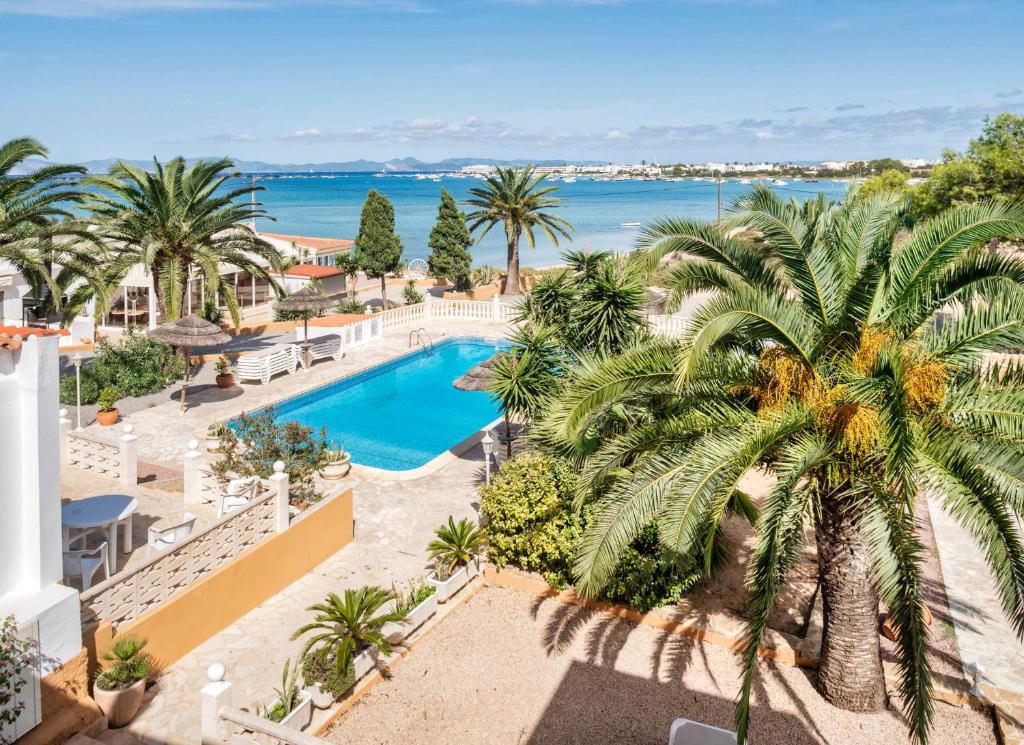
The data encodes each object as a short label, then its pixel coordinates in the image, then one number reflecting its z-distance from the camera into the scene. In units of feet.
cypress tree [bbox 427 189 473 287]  124.47
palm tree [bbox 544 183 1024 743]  20.71
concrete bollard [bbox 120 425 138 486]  42.19
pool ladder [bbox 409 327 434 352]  91.81
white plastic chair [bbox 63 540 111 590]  30.32
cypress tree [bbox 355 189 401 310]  117.80
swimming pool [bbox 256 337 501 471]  61.82
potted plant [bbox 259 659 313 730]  24.79
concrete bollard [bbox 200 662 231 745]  22.54
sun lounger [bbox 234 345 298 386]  70.03
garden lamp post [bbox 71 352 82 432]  52.90
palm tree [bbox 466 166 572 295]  121.90
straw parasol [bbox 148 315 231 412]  61.26
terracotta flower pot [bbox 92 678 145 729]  24.56
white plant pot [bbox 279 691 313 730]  24.64
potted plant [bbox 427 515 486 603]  35.40
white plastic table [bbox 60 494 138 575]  31.81
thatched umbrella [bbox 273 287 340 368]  75.50
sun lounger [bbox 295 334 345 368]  77.30
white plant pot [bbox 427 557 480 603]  33.99
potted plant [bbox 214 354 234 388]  68.70
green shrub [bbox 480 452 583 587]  34.30
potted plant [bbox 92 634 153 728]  24.62
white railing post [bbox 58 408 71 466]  45.14
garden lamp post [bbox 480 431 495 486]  44.41
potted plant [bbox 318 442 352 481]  47.80
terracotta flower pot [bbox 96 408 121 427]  56.75
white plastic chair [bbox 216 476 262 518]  37.17
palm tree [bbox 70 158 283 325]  67.21
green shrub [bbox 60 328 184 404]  62.75
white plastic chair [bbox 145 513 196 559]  33.30
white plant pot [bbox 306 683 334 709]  26.08
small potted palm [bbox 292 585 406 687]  27.30
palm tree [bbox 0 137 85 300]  51.26
